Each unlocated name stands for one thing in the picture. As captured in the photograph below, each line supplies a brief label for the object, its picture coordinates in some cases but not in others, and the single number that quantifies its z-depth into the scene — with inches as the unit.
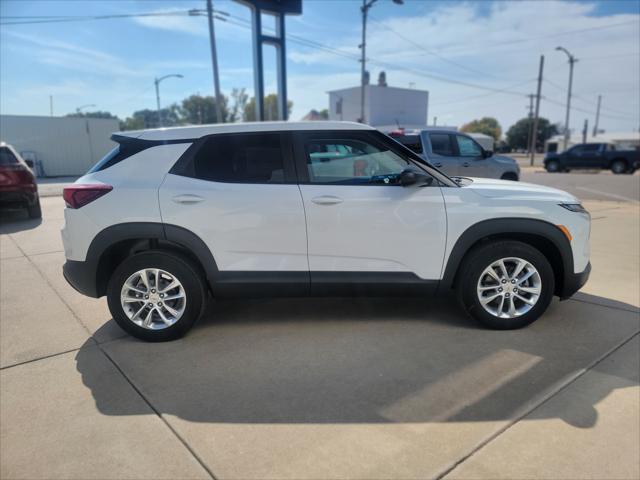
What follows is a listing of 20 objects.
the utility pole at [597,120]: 3627.0
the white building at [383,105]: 1594.5
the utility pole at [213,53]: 831.7
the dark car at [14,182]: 345.7
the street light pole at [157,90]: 1713.6
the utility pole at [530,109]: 2315.3
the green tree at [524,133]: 3859.7
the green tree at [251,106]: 3187.3
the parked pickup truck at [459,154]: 364.2
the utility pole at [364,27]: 930.5
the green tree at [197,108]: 3905.8
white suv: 134.5
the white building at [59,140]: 952.9
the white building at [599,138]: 2960.1
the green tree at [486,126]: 3605.3
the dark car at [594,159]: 960.9
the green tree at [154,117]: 4110.0
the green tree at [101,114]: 4471.0
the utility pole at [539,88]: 1312.5
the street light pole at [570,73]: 1347.2
